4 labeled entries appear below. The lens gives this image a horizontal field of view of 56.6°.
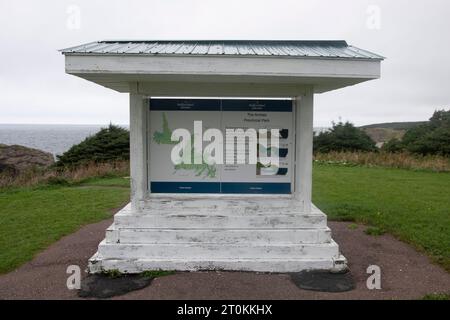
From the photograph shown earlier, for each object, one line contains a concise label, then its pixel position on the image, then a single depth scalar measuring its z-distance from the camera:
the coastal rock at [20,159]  22.31
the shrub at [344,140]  28.61
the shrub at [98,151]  23.16
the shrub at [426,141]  25.38
